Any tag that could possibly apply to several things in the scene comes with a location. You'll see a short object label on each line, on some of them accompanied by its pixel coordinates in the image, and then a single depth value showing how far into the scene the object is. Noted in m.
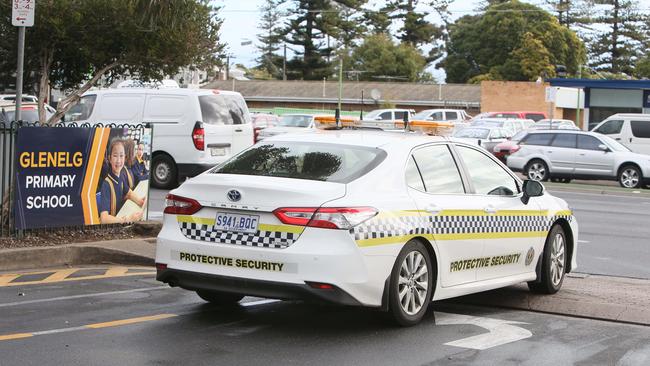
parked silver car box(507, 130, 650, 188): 28.20
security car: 6.91
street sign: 10.40
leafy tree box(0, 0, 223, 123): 11.75
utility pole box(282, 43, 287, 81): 90.95
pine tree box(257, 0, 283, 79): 98.09
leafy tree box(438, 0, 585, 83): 85.00
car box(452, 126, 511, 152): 38.56
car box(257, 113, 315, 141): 34.94
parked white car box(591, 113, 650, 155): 31.97
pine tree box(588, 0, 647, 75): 101.69
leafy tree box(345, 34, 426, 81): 94.88
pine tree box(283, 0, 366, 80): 89.31
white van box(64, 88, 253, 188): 19.22
